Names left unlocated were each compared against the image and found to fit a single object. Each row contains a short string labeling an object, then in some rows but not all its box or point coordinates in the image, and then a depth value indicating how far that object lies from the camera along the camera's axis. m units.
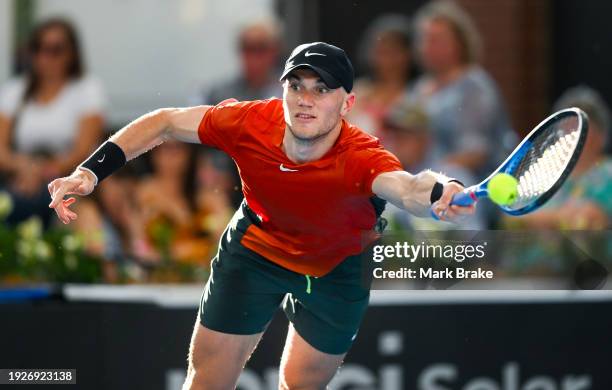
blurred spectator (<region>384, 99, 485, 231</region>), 19.53
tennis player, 12.68
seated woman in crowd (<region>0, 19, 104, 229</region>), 19.59
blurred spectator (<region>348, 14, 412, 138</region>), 20.12
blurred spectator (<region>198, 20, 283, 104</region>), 19.70
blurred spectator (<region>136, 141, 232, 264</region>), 18.06
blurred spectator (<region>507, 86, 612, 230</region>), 18.22
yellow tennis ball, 11.44
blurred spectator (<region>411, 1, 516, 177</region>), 19.69
